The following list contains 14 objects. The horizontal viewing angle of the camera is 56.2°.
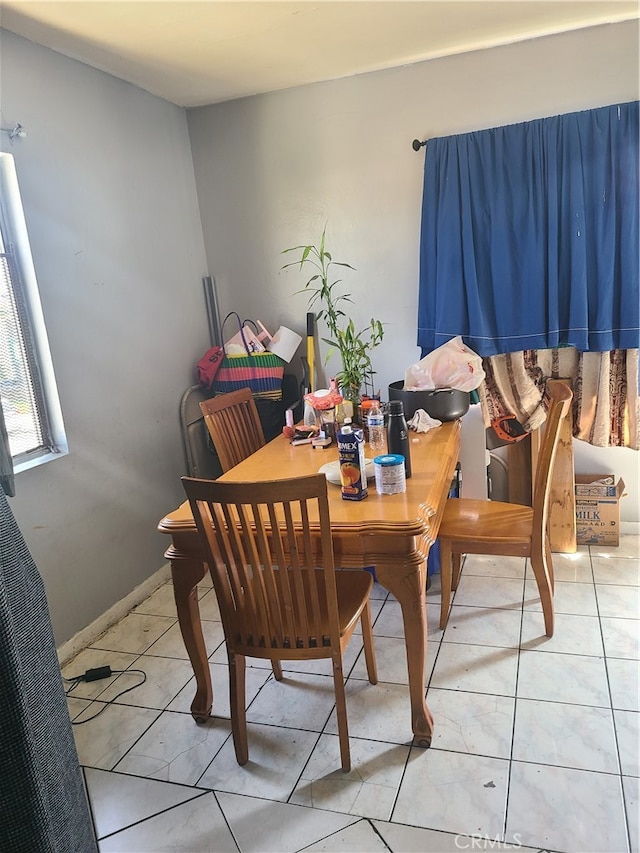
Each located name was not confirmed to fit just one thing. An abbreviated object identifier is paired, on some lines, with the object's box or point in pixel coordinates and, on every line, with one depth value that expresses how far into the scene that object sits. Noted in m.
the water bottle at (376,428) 2.38
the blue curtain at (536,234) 2.68
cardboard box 2.98
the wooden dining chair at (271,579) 1.58
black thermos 2.10
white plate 2.10
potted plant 3.21
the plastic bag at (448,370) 2.81
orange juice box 1.87
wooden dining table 1.71
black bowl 2.73
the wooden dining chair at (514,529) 2.21
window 2.32
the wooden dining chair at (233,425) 2.62
